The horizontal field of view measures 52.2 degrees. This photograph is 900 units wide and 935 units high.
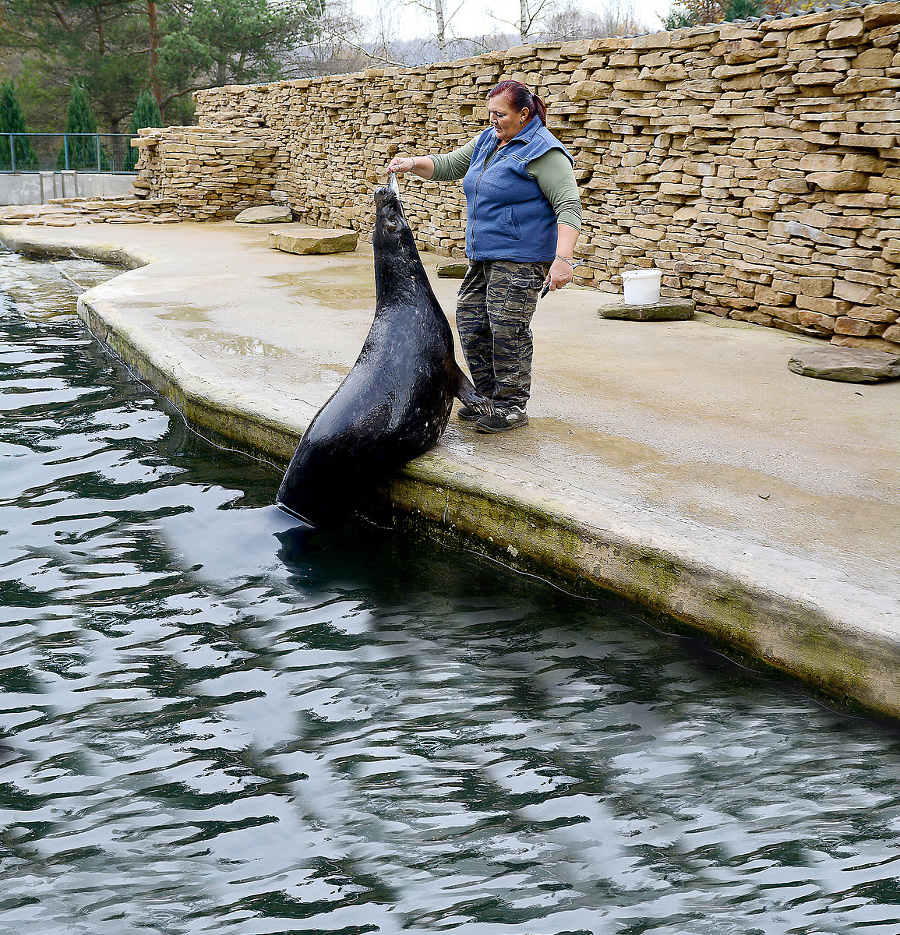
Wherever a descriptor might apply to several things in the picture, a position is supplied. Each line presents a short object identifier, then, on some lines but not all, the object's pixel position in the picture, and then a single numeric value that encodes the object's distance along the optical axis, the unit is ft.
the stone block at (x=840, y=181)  20.38
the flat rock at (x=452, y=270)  30.37
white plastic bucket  24.49
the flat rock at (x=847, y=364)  17.89
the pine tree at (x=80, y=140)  80.28
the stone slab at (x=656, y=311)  24.11
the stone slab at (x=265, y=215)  49.62
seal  13.39
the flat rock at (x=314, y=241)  37.55
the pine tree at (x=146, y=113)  79.25
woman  12.96
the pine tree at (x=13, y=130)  78.38
